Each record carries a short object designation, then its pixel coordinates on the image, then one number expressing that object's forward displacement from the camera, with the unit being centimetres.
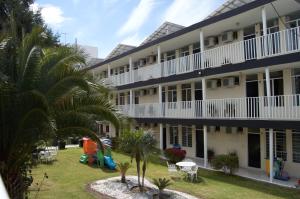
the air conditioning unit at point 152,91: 1860
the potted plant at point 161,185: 810
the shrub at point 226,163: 1113
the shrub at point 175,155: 1303
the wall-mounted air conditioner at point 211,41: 1421
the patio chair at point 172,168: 1105
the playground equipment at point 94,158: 1226
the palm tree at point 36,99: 530
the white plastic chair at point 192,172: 1016
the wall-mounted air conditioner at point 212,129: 1433
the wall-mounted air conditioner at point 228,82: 1324
